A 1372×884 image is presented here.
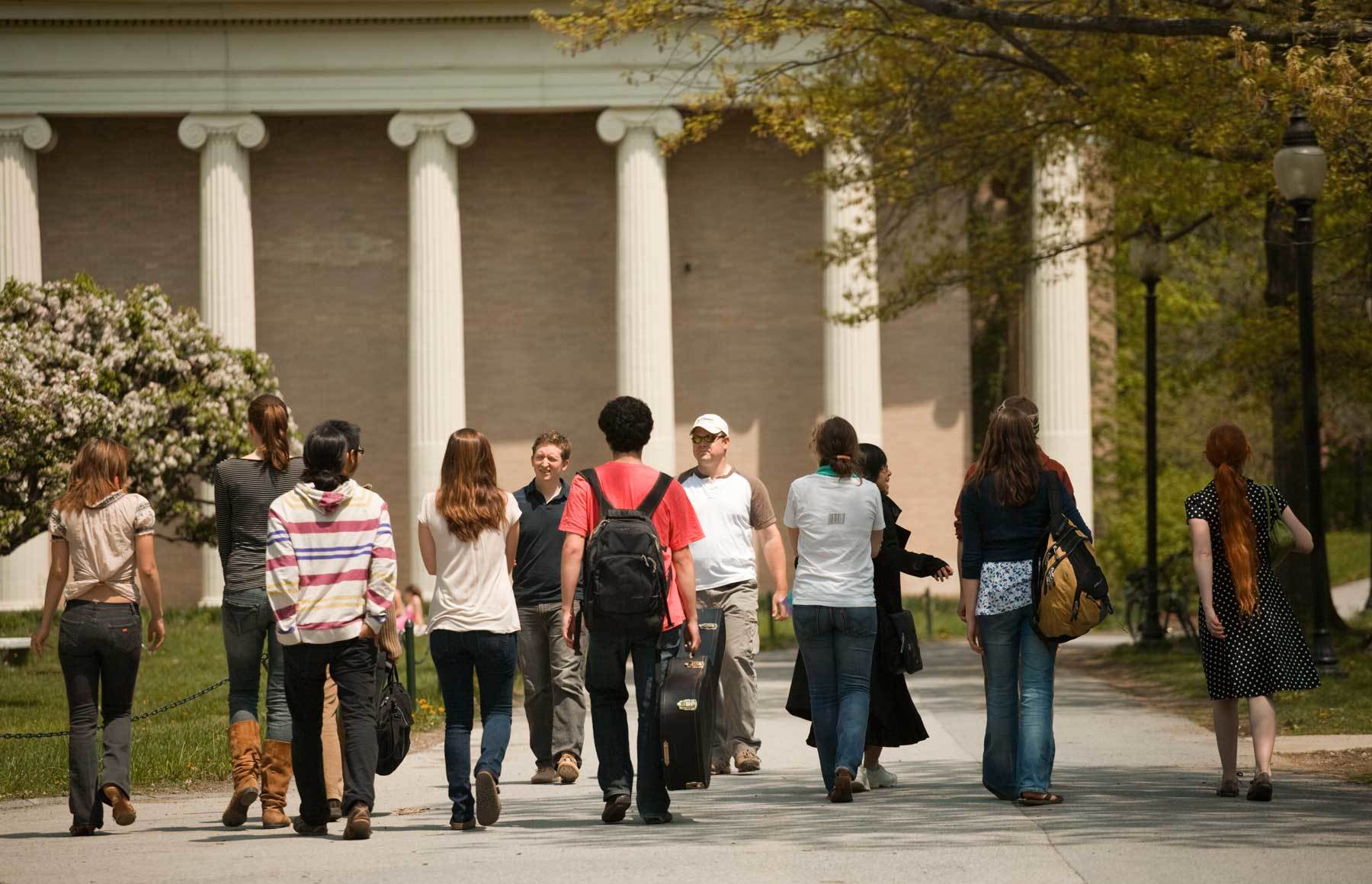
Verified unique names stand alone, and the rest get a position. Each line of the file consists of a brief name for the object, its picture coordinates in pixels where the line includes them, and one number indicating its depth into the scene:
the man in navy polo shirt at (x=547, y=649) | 22.03
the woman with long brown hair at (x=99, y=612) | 18.11
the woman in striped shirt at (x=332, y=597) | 16.72
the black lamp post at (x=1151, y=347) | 43.81
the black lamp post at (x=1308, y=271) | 29.69
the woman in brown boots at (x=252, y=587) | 18.09
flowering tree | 43.09
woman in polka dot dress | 18.87
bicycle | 43.76
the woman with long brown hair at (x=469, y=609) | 17.59
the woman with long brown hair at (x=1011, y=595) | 18.34
